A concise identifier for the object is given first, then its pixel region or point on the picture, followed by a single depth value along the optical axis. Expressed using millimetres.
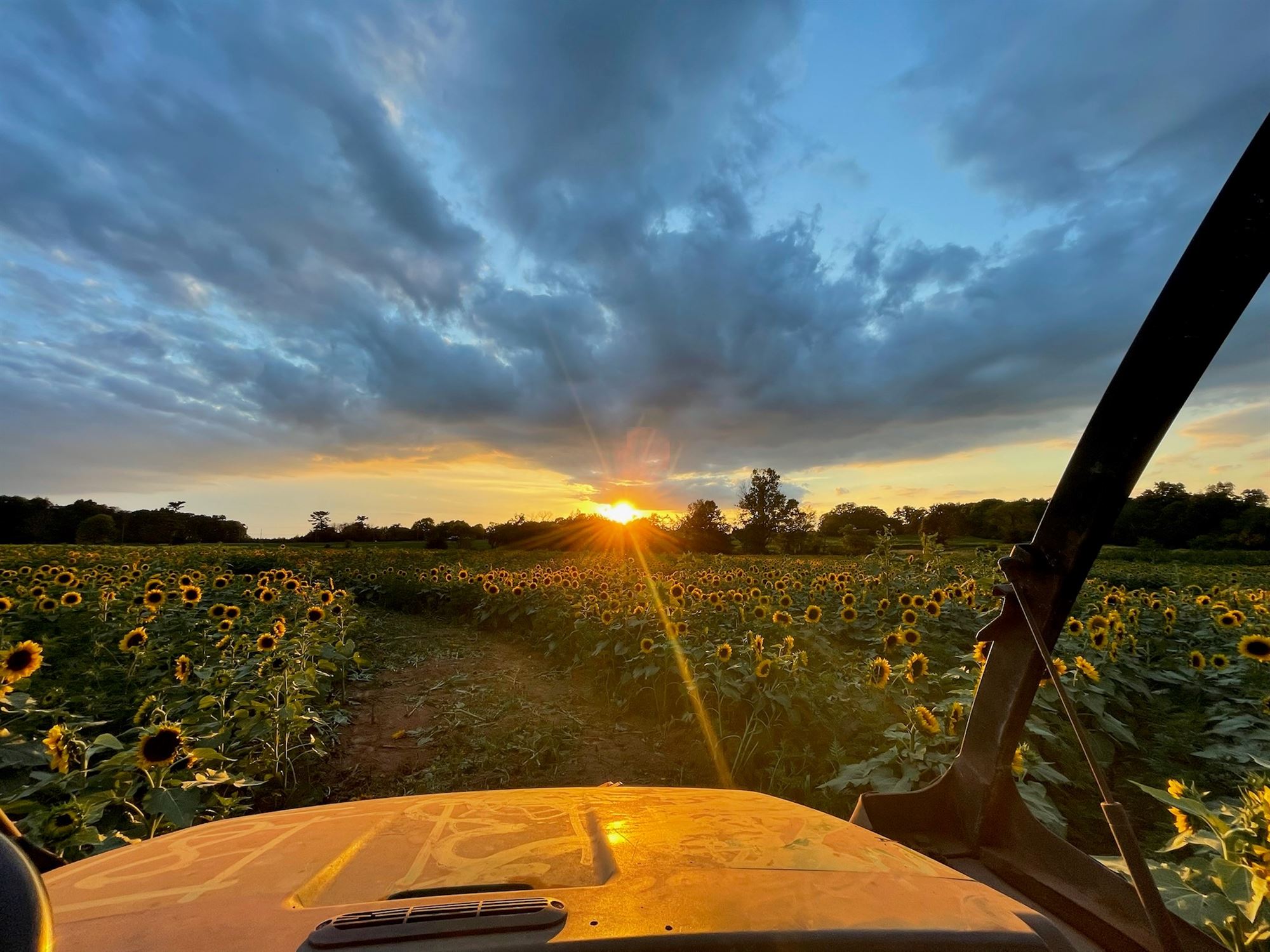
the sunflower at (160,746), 2762
